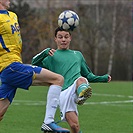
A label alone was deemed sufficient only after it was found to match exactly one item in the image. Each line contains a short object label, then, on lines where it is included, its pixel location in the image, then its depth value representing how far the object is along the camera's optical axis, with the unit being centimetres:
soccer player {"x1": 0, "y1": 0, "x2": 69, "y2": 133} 1666
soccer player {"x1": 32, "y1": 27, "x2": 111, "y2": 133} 1808
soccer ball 1887
